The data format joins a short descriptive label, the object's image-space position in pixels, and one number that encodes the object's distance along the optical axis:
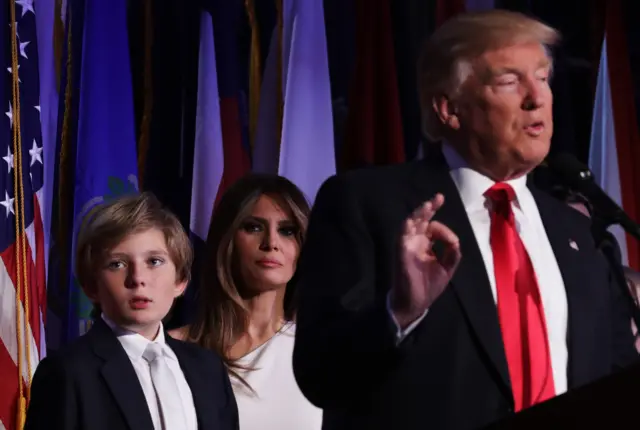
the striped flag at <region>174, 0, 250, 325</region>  6.91
